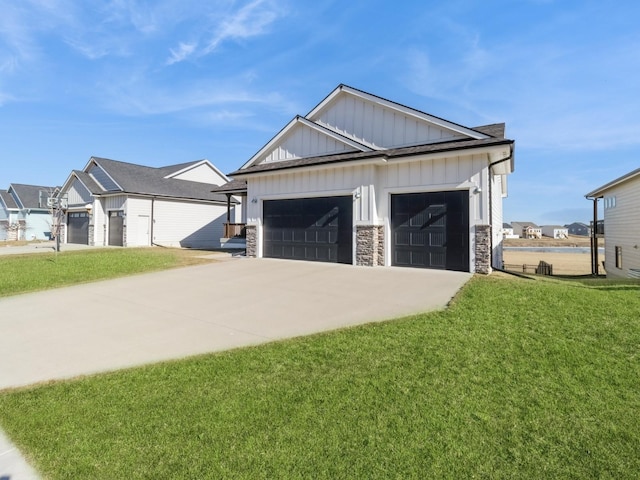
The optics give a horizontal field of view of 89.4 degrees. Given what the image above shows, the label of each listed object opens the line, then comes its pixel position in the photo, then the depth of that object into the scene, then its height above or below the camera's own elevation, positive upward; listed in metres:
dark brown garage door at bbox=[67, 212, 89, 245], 26.47 +1.20
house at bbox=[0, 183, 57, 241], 35.44 +2.73
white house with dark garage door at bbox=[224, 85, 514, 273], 10.59 +2.07
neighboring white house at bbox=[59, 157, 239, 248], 23.89 +2.72
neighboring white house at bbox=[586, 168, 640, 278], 15.48 +1.03
